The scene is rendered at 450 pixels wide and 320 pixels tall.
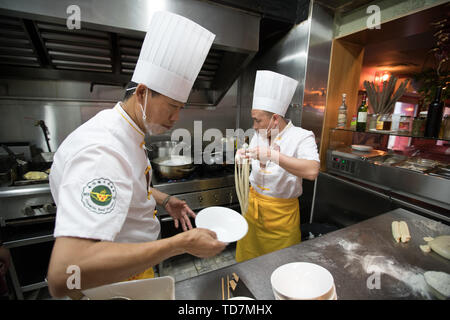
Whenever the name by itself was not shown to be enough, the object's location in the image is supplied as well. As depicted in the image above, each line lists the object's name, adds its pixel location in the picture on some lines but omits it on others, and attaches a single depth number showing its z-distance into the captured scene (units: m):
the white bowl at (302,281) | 0.76
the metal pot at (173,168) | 2.15
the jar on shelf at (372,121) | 2.10
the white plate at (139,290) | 0.68
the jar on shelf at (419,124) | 1.75
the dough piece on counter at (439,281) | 0.79
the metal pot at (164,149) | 2.64
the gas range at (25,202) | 1.73
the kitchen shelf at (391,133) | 1.74
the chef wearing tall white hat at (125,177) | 0.64
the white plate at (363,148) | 2.26
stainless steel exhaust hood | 1.69
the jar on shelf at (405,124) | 1.90
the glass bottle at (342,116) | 2.43
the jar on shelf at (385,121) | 2.02
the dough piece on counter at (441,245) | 1.02
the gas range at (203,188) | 2.19
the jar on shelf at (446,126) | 1.61
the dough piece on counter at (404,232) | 1.14
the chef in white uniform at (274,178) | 1.78
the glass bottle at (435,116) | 1.60
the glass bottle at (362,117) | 2.14
